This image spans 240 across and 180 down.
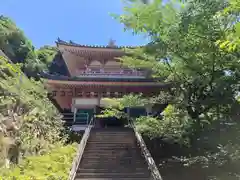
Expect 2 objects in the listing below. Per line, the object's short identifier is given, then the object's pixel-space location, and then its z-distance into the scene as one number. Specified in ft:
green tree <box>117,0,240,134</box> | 14.65
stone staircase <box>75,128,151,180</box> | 19.59
